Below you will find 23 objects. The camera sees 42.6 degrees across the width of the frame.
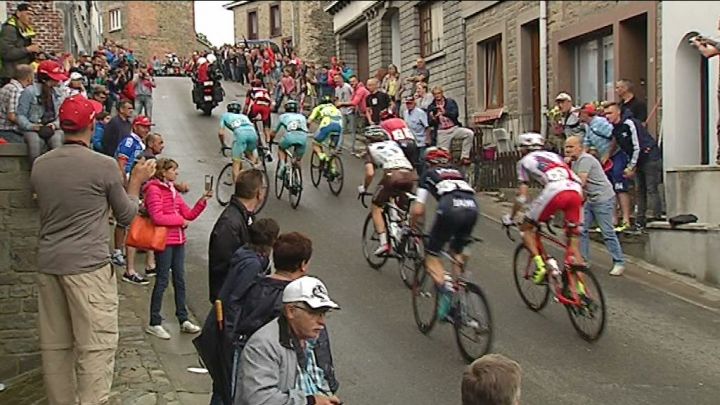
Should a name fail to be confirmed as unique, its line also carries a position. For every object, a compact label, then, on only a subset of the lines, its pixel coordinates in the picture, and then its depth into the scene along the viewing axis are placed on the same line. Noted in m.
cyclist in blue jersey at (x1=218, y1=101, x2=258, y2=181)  14.70
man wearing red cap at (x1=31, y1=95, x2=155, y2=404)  5.75
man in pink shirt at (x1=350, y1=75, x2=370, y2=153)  21.00
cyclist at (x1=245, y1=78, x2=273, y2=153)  17.92
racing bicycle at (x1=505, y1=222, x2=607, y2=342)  8.41
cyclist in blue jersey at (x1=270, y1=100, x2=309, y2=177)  14.77
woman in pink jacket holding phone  8.62
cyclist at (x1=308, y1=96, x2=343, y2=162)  15.25
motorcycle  28.59
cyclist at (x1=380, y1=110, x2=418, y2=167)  13.04
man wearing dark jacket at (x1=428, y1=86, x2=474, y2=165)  17.59
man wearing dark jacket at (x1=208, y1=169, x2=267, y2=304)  6.27
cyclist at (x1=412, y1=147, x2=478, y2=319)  8.31
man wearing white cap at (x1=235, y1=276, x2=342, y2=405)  3.98
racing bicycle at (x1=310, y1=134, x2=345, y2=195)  15.85
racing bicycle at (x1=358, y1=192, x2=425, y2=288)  10.23
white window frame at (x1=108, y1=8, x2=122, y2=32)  66.26
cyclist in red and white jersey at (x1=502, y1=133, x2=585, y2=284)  8.76
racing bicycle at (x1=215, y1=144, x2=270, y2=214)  15.52
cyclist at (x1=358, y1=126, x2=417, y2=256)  10.41
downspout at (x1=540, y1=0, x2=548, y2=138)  19.12
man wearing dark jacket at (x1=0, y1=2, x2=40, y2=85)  11.34
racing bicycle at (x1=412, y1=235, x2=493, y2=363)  7.73
